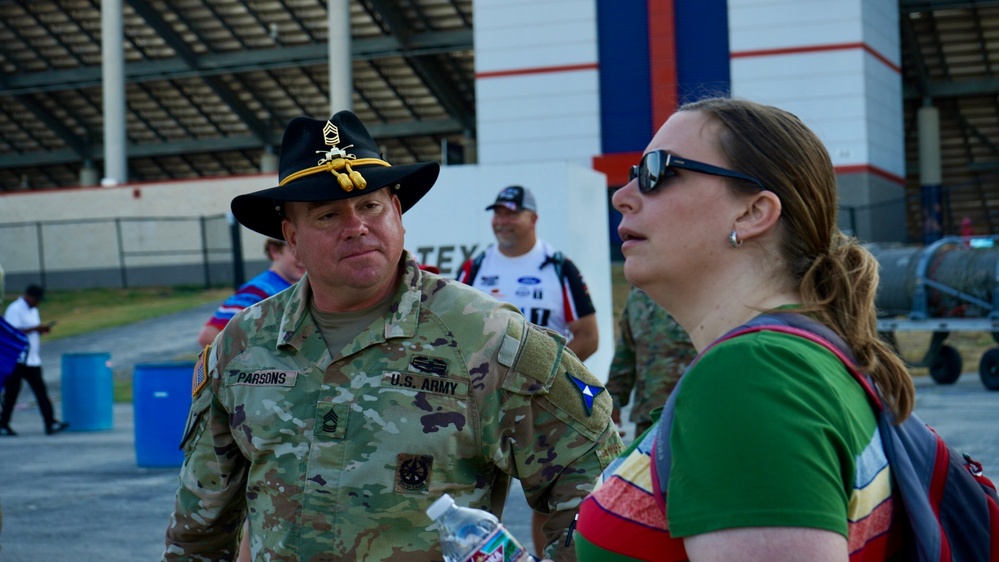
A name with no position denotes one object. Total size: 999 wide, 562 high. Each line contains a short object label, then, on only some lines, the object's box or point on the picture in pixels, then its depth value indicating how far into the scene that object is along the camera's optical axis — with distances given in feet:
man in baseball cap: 24.07
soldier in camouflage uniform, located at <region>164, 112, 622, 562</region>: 9.36
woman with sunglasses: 5.00
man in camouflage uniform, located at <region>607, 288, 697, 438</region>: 21.99
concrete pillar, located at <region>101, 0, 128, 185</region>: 115.96
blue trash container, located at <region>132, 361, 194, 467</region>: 36.09
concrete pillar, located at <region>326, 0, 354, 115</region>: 113.39
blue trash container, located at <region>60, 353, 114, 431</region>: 50.42
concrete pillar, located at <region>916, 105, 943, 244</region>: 131.85
